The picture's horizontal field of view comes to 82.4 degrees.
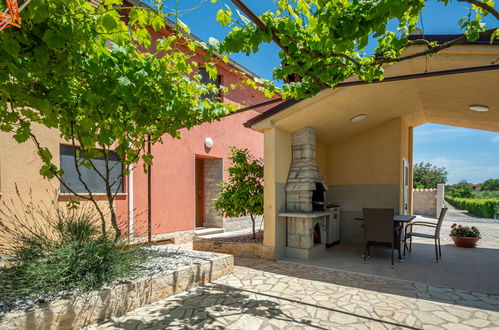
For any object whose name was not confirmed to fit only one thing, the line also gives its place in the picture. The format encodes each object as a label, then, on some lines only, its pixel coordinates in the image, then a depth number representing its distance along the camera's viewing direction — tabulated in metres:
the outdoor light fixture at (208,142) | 8.87
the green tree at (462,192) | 26.64
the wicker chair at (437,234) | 5.88
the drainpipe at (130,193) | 6.87
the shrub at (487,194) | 26.64
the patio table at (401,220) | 5.83
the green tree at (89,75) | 2.12
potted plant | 7.18
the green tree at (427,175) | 31.20
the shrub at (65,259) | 3.18
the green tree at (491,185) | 40.93
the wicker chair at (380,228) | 5.48
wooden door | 9.58
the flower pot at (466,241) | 7.16
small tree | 6.59
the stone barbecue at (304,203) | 6.01
